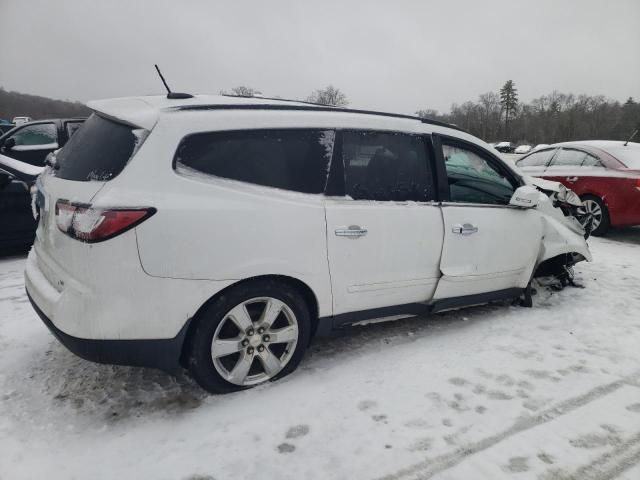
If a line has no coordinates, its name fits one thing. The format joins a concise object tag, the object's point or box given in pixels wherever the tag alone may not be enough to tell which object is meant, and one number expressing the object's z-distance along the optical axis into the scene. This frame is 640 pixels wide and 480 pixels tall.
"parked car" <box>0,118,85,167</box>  7.66
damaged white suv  2.32
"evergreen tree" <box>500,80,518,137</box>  102.31
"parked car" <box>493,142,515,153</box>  53.19
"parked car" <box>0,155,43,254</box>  5.71
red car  6.86
